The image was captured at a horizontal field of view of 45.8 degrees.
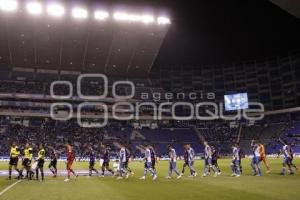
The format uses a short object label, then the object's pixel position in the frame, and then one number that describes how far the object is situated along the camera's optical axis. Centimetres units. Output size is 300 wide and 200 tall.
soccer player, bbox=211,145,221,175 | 2745
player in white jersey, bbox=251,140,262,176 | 2547
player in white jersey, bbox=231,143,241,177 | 2608
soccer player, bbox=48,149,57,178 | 2408
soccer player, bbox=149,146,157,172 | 2479
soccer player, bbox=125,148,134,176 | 2547
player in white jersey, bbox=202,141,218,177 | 2696
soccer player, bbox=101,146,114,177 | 2650
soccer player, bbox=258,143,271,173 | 2579
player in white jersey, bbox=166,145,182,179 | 2517
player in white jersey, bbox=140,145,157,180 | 2427
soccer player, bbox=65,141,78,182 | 2305
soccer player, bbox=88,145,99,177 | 2640
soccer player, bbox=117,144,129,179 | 2519
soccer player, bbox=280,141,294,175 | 2531
